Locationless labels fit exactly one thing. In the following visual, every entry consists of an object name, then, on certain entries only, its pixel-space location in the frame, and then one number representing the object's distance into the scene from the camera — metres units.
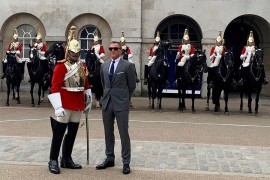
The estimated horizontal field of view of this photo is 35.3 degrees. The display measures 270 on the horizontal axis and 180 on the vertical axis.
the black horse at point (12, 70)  16.19
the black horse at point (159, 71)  14.99
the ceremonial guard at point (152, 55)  15.55
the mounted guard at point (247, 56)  14.93
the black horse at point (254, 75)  14.55
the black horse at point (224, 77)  14.74
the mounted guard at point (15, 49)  16.34
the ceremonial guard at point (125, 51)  16.24
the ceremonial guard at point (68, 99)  6.74
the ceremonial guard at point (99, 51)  16.03
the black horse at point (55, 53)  14.35
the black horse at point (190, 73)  15.11
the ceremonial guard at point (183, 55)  15.50
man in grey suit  6.88
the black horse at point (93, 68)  15.66
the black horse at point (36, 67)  15.94
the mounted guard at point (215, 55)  15.33
